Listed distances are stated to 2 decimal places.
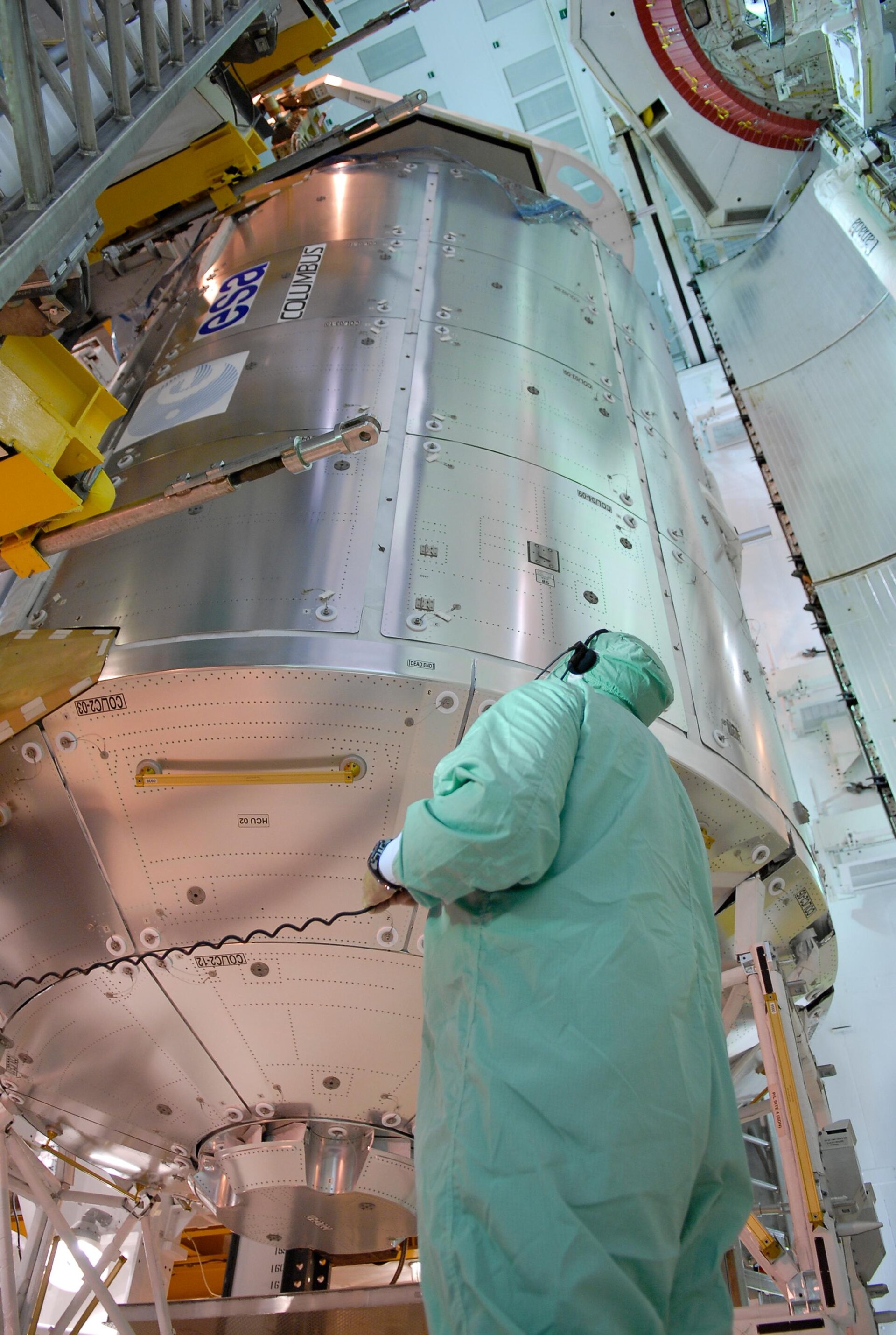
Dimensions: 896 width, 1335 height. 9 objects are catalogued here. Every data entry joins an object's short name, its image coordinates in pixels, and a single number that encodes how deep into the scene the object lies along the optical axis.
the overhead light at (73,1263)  6.95
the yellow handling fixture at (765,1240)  3.96
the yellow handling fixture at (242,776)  3.09
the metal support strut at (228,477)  3.08
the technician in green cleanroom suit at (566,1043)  1.74
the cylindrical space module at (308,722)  3.14
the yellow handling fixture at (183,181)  5.82
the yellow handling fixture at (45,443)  3.30
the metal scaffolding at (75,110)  2.93
